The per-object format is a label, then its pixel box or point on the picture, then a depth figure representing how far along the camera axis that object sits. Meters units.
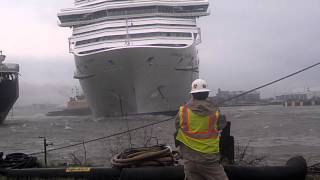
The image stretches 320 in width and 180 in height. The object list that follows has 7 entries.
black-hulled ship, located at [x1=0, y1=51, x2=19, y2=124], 46.62
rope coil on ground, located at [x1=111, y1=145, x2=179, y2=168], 6.50
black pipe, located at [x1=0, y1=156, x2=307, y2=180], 6.25
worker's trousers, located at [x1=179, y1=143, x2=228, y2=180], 5.01
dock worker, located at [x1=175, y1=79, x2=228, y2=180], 4.98
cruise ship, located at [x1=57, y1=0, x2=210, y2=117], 36.84
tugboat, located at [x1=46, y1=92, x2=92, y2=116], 103.88
